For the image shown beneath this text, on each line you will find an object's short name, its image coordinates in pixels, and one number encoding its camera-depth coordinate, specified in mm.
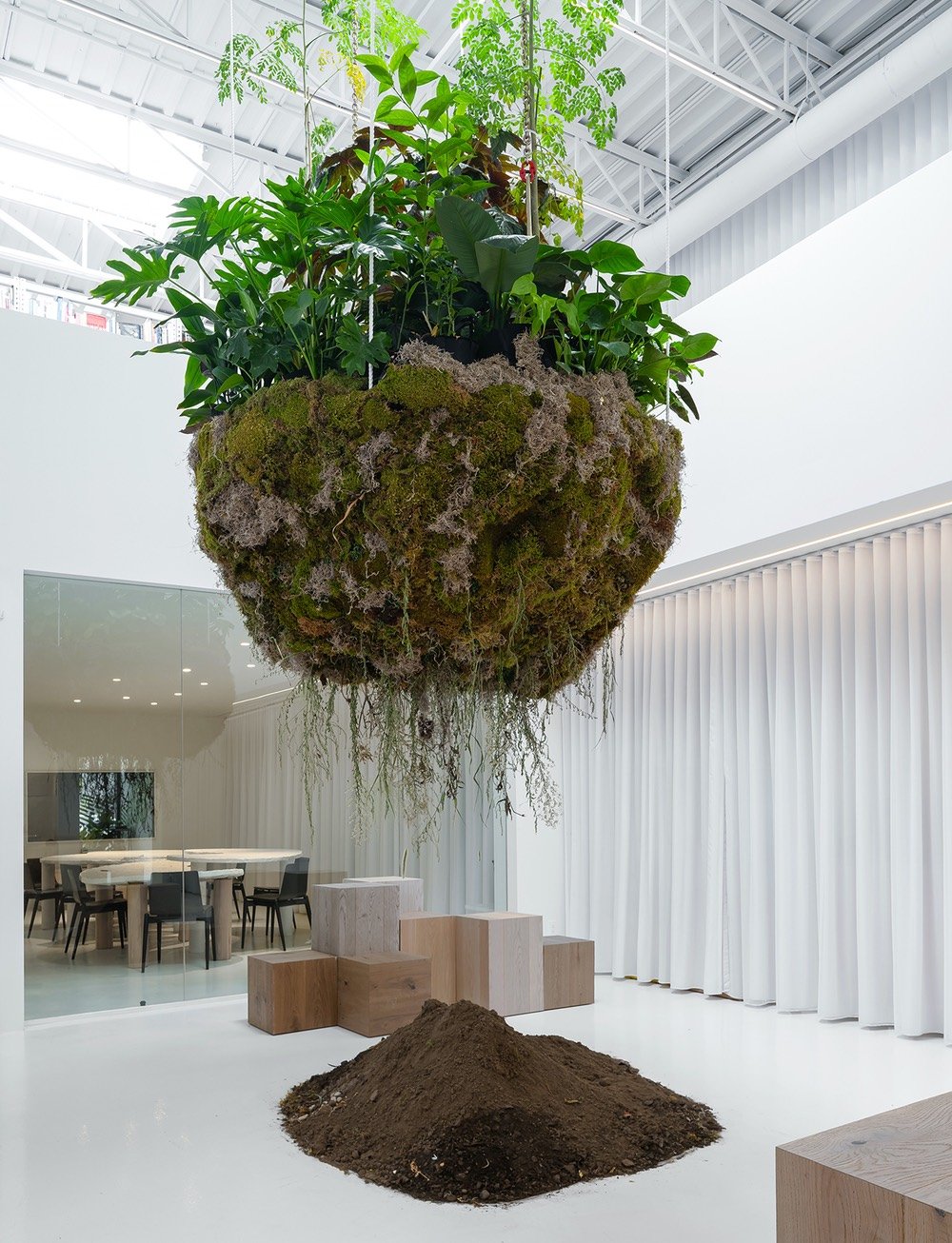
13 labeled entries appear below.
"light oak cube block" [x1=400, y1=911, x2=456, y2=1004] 6328
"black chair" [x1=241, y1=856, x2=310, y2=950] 6727
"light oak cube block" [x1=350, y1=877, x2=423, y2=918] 6844
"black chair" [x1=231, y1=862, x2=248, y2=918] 6633
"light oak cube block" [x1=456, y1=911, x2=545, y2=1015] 6074
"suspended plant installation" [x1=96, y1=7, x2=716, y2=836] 1892
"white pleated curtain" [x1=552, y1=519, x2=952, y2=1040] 5418
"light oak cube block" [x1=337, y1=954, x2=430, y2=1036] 5465
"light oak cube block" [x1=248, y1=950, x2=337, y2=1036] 5613
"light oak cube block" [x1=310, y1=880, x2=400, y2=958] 5941
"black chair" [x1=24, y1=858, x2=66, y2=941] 5906
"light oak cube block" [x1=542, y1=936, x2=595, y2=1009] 6324
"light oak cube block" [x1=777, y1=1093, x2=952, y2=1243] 1829
